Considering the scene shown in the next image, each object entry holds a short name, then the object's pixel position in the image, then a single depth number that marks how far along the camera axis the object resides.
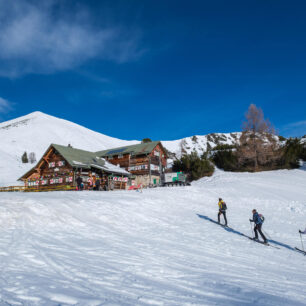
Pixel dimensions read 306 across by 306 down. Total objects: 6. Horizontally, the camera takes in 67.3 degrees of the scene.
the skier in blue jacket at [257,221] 11.66
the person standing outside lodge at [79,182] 25.04
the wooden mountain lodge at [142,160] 40.50
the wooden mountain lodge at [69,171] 32.19
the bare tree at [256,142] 40.22
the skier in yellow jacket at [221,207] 15.27
